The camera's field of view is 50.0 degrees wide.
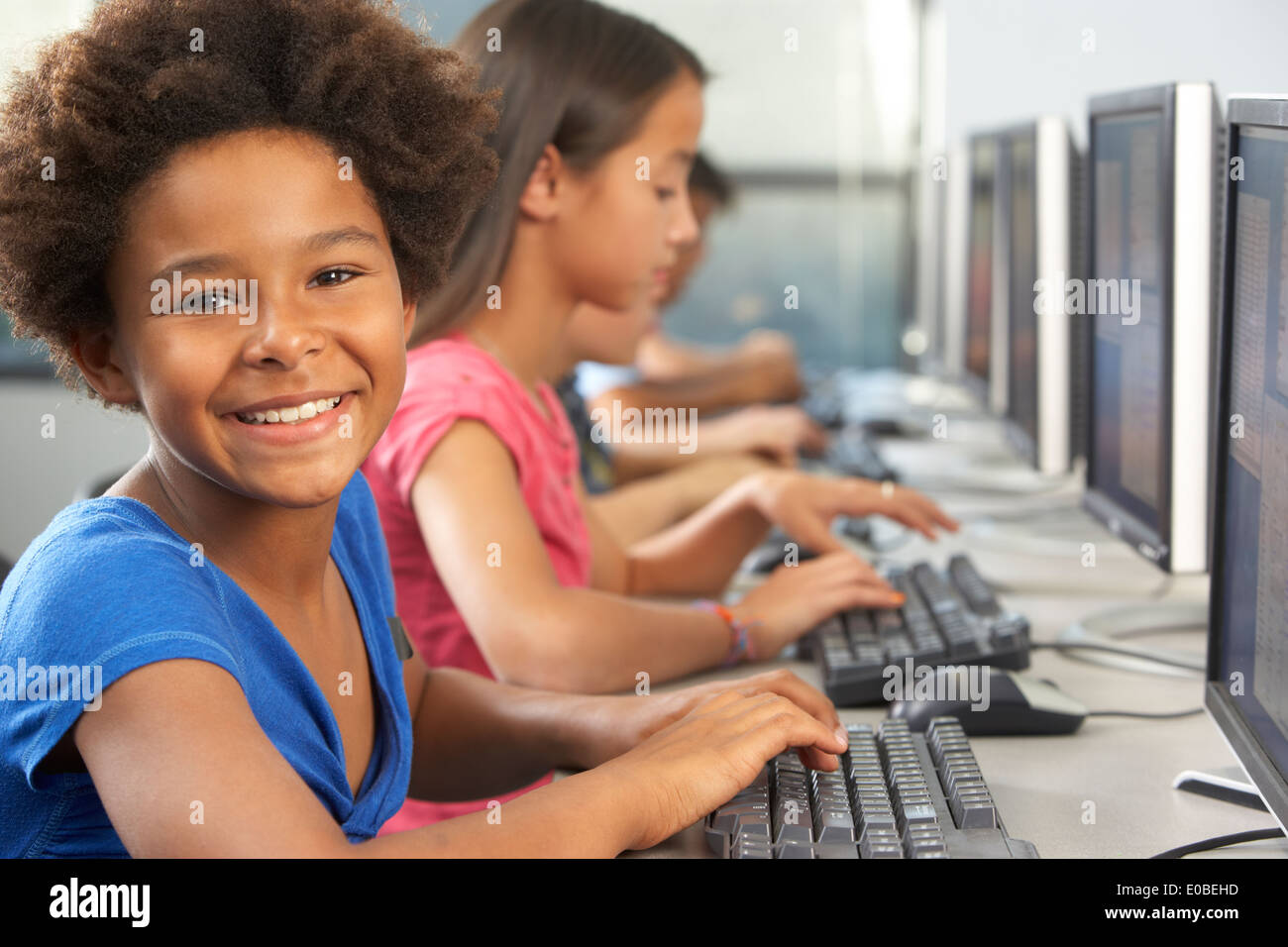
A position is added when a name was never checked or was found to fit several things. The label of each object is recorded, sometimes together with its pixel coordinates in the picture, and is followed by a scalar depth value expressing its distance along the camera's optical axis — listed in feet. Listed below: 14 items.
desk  2.78
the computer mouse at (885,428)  8.94
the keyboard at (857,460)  6.96
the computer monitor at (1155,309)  3.70
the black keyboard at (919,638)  3.73
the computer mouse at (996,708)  3.37
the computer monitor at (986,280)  6.55
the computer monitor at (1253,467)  2.60
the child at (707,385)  8.11
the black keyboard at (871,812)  2.51
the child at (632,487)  6.27
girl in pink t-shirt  3.75
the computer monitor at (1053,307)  5.32
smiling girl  2.18
